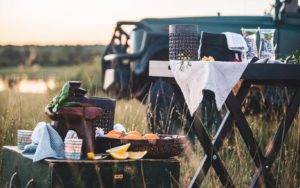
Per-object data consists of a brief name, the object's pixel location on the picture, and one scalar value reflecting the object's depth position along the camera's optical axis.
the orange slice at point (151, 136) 2.69
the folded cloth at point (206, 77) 2.59
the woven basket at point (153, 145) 2.52
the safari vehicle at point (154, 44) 4.87
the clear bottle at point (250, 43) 3.12
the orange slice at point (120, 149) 2.44
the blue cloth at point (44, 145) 2.37
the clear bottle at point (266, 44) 3.12
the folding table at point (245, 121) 2.77
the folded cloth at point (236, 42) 2.96
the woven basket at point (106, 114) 2.87
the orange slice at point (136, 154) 2.47
